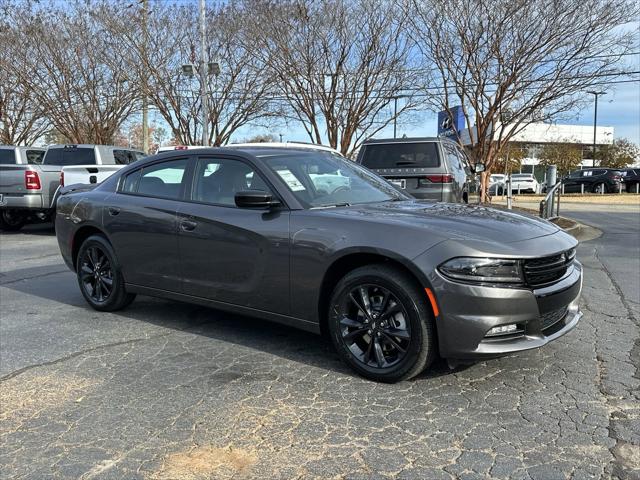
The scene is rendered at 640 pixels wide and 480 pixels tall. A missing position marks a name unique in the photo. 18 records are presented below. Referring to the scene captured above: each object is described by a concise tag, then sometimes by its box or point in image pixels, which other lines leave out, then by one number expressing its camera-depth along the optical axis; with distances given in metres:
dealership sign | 18.40
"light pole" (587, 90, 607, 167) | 48.37
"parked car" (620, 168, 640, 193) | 33.66
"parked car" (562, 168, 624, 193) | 33.61
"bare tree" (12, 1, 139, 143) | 21.06
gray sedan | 3.49
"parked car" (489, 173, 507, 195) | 34.84
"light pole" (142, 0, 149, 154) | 20.53
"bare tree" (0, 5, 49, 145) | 21.39
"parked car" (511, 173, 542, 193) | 36.22
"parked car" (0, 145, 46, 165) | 13.44
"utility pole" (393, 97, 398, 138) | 19.86
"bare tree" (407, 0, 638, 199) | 14.73
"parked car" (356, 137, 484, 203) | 9.21
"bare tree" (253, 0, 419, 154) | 17.66
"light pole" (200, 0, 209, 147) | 19.22
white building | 52.91
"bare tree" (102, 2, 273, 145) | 20.08
